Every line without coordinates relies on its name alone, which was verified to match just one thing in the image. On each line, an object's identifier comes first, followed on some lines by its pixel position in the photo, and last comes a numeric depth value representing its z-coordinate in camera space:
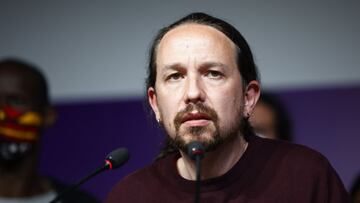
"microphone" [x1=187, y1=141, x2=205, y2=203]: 4.04
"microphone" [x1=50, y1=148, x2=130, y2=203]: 4.49
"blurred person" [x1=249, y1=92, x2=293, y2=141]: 7.09
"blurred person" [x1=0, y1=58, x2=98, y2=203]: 6.91
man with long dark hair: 4.50
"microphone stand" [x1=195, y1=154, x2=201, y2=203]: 4.02
